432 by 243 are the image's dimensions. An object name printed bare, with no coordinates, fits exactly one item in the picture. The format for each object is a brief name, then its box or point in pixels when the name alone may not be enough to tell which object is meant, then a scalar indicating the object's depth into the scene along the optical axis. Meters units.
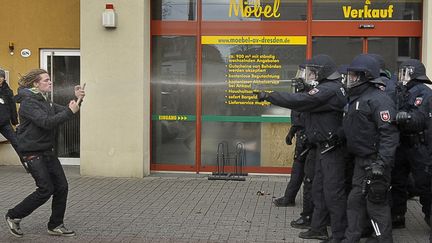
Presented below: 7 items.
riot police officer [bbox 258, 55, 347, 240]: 6.12
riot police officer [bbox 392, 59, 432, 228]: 6.45
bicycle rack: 10.47
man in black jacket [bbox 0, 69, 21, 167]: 10.16
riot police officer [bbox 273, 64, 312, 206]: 7.68
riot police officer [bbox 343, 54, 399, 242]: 5.52
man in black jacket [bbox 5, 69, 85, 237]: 6.24
